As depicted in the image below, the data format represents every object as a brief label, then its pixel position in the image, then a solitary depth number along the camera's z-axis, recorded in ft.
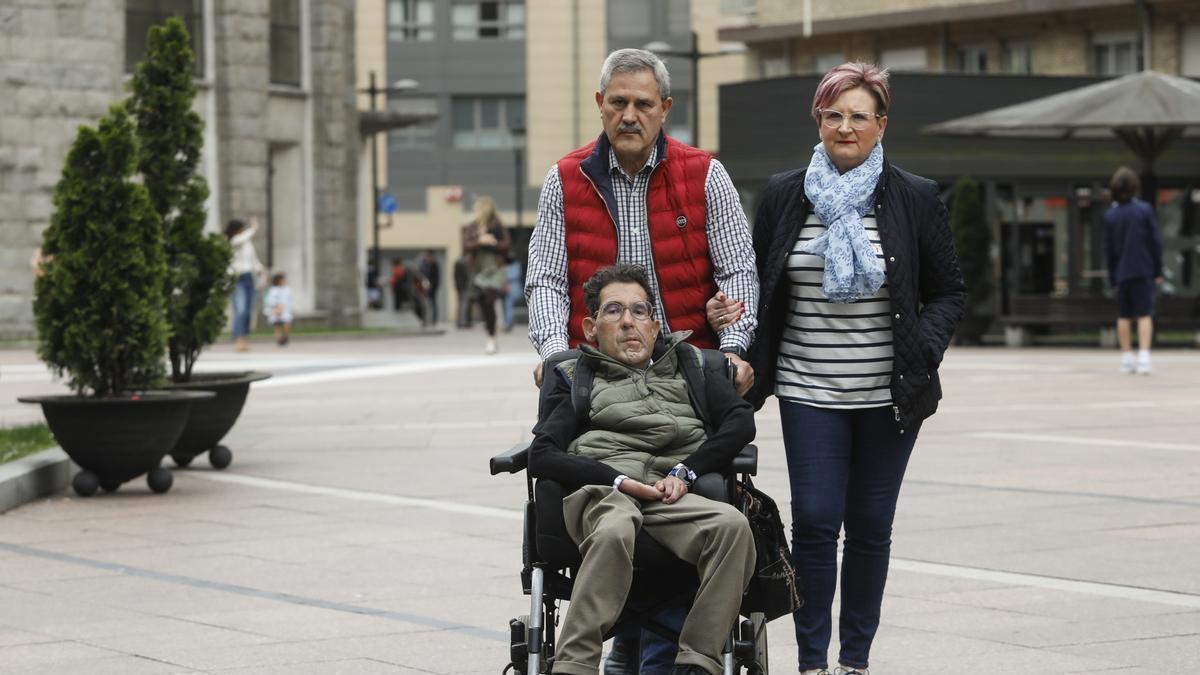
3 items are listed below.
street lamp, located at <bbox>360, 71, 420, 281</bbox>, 157.28
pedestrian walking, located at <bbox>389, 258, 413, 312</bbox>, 198.80
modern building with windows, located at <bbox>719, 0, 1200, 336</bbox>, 107.86
